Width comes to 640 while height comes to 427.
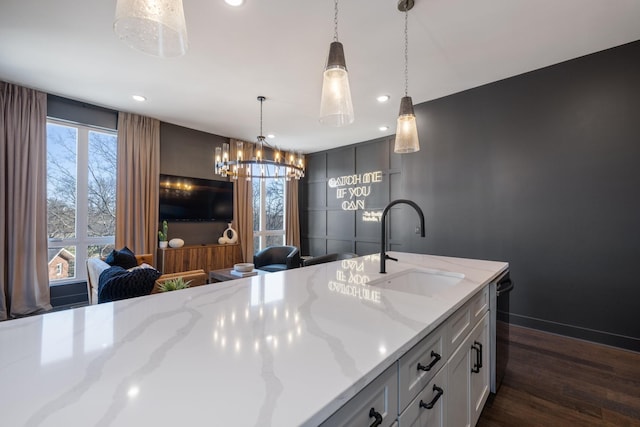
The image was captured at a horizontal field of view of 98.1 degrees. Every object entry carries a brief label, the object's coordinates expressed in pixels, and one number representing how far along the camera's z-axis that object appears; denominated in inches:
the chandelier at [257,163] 139.6
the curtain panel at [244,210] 220.5
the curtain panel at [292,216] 261.1
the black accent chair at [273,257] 183.3
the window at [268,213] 243.0
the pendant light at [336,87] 56.6
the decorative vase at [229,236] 206.5
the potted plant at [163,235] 176.1
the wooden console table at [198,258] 173.9
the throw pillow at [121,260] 121.9
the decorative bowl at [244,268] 139.3
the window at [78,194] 148.9
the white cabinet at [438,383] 28.5
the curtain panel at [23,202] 130.7
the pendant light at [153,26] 35.7
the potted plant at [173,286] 99.0
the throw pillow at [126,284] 83.4
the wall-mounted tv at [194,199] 184.5
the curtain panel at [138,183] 163.0
